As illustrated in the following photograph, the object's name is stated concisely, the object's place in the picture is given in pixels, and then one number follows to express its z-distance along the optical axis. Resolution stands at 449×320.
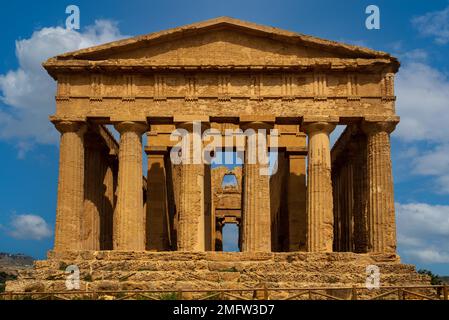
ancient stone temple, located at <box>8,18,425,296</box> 28.42
